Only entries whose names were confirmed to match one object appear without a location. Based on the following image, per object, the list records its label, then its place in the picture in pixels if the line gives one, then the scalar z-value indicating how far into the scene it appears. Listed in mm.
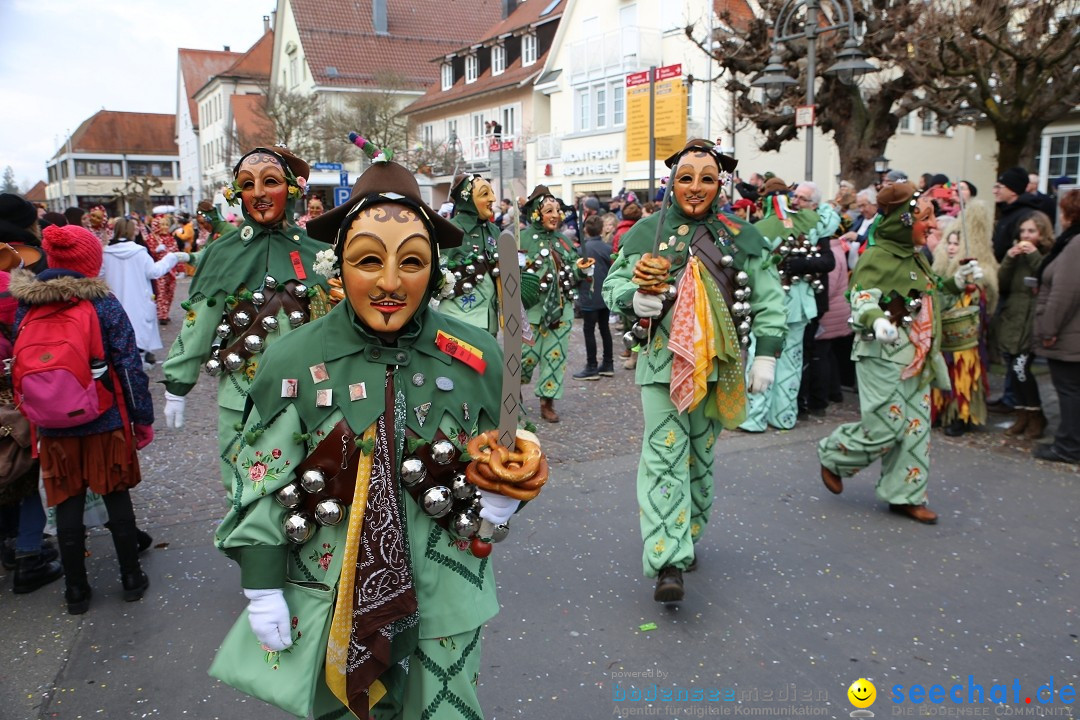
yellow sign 16875
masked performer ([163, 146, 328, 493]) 4430
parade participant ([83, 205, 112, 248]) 12094
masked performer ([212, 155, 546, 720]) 2309
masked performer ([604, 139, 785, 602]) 4184
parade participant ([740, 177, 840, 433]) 7496
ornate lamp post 10828
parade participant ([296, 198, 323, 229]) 9993
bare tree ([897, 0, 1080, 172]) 10023
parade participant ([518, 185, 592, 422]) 8422
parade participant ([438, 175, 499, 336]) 6945
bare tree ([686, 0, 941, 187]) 14797
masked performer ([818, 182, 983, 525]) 5344
